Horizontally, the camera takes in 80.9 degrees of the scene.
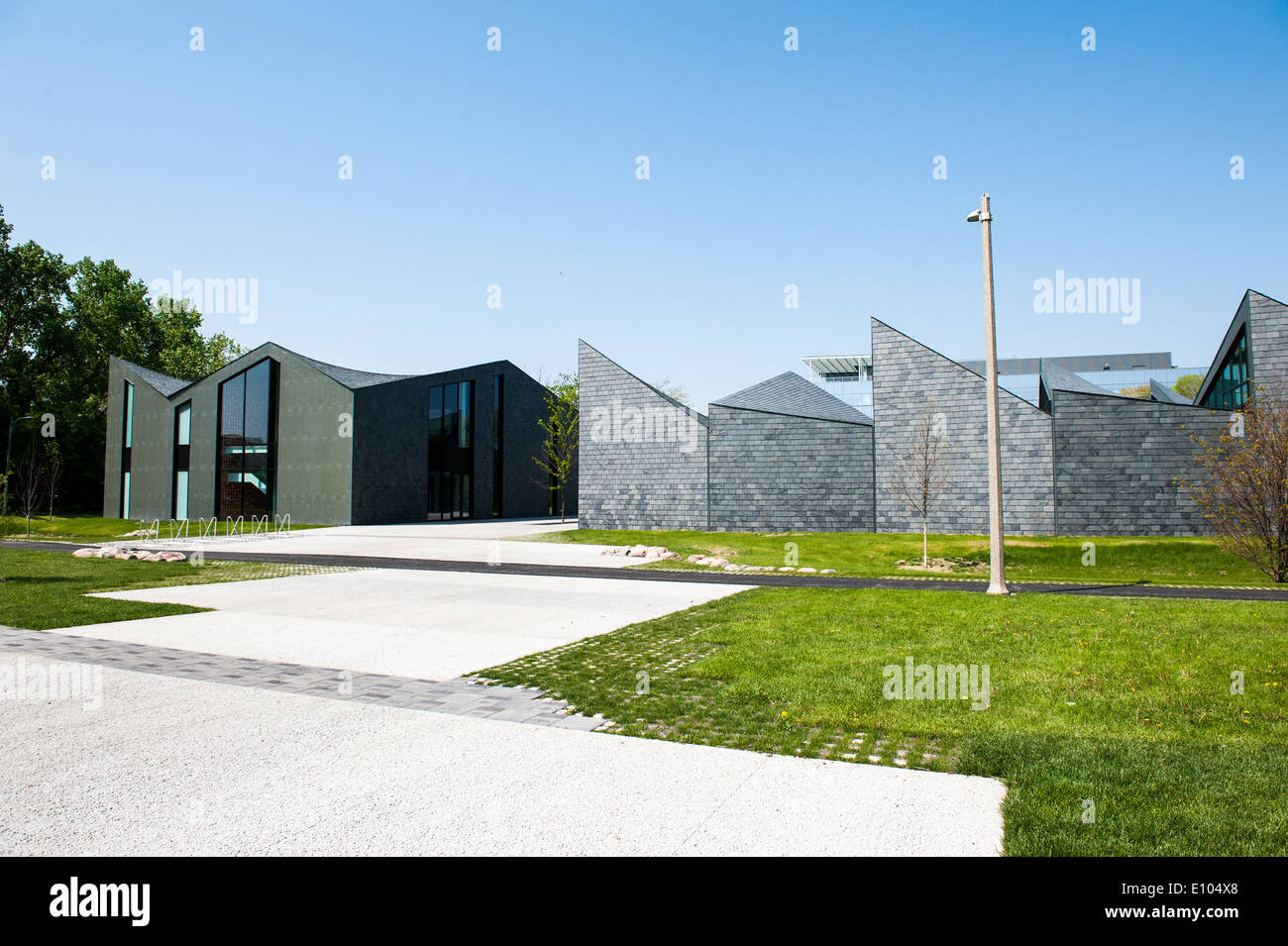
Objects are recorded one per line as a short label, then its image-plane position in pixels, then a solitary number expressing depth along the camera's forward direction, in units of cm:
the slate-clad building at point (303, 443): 4009
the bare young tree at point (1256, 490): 1694
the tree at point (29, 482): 3959
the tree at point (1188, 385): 6759
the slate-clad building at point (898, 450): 2498
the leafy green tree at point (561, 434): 5000
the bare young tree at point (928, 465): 2747
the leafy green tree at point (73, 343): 5566
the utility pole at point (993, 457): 1338
